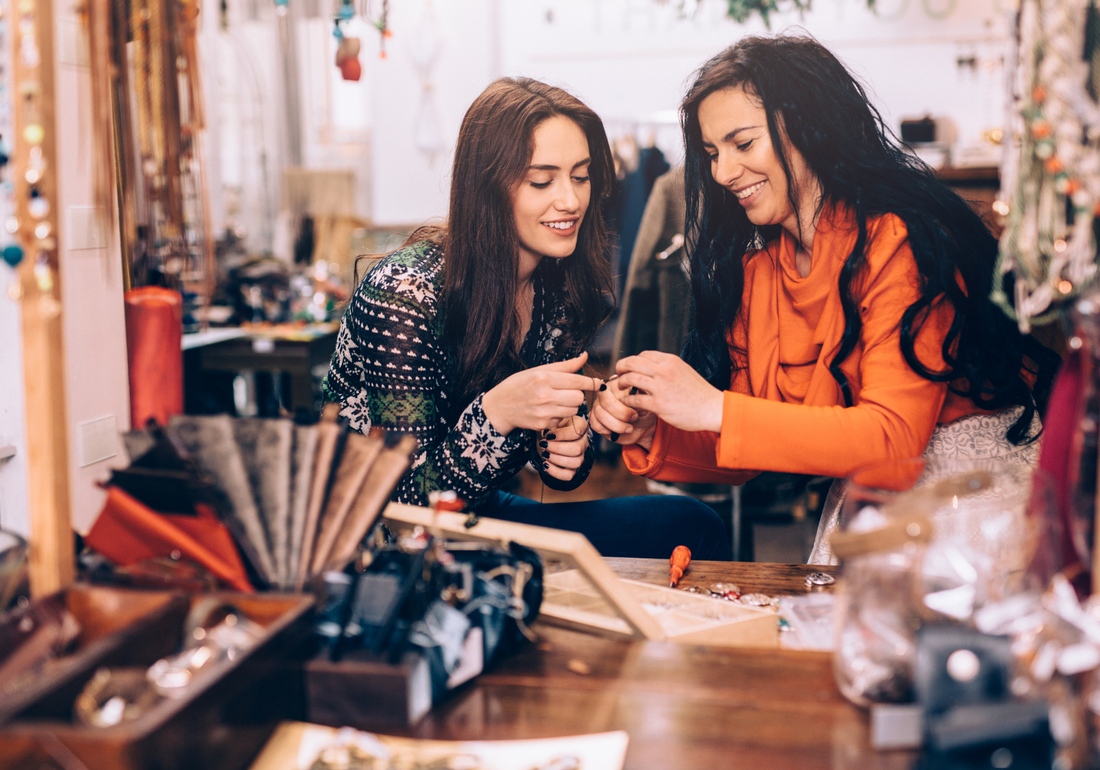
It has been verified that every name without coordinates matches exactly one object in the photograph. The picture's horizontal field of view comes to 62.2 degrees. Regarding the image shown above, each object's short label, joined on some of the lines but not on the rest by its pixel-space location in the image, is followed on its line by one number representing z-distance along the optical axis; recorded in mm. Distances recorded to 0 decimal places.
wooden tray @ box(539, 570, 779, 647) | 994
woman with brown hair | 1577
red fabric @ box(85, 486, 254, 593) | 894
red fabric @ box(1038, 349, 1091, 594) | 835
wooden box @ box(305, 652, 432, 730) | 804
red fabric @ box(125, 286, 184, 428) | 1105
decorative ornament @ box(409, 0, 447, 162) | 5527
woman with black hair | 1385
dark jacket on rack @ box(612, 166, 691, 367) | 3076
